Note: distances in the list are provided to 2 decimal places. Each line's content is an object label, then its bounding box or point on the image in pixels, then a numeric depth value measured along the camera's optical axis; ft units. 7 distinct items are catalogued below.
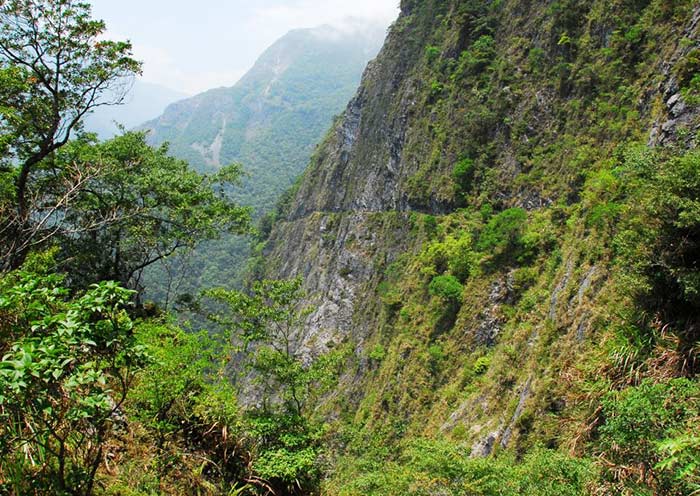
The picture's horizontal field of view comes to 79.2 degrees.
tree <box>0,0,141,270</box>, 27.07
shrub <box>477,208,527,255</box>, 55.47
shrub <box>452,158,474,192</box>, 74.75
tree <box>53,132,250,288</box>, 38.58
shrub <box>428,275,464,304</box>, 59.88
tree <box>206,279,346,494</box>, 19.34
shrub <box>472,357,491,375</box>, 49.29
